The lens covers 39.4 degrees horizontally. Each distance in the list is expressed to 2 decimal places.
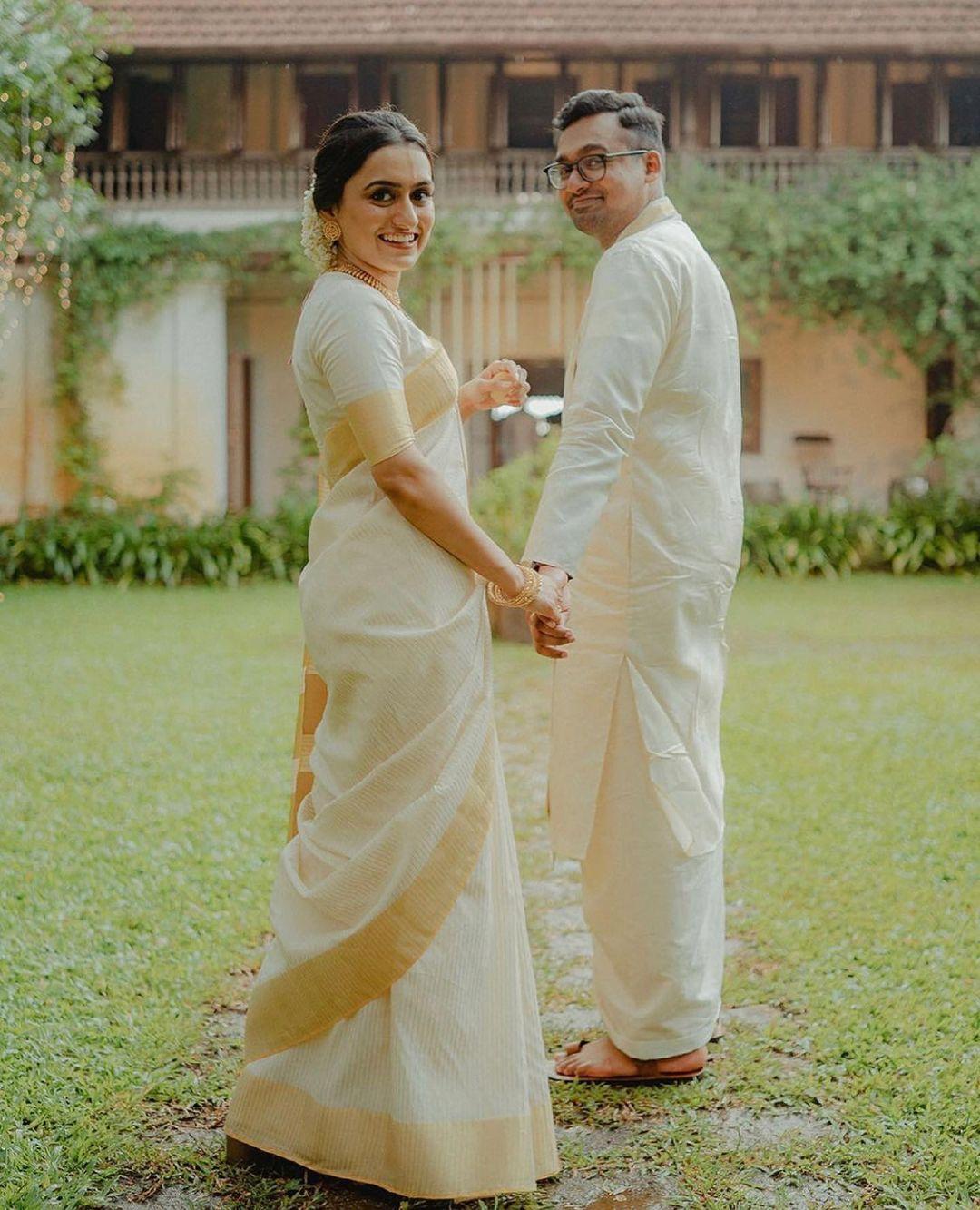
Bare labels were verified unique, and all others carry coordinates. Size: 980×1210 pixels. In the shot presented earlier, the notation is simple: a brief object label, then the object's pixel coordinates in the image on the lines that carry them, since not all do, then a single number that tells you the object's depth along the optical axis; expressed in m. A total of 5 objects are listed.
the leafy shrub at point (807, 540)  13.38
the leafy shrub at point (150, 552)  12.87
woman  2.26
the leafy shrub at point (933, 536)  13.53
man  2.73
